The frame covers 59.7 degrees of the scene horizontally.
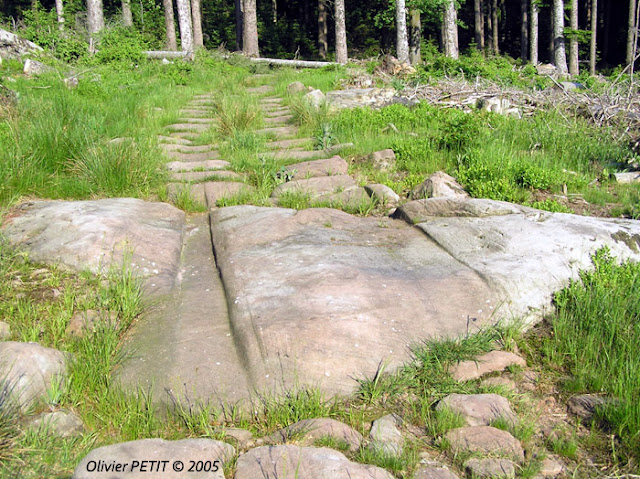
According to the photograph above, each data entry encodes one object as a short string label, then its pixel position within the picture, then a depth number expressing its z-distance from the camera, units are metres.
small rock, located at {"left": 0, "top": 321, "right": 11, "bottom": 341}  3.16
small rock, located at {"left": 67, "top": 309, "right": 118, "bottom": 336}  3.22
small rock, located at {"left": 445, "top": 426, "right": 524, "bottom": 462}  2.44
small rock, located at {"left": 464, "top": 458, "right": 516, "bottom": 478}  2.30
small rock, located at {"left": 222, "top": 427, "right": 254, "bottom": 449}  2.53
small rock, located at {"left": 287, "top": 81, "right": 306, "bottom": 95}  10.70
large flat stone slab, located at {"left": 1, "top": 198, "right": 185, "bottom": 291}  3.91
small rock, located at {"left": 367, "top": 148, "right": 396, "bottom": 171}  6.53
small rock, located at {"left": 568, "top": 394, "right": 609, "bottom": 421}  2.75
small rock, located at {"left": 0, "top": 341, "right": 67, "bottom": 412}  2.61
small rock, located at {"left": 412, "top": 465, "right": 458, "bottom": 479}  2.30
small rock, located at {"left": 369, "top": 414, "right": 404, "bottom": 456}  2.44
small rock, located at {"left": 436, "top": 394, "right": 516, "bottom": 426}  2.68
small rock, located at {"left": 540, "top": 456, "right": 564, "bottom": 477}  2.36
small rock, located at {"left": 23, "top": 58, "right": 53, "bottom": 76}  10.77
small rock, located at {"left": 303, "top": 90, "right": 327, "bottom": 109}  8.70
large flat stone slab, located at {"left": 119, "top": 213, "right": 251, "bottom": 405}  2.79
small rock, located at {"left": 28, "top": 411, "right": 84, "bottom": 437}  2.47
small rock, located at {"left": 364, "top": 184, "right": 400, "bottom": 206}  5.49
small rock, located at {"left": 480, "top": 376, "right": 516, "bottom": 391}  2.97
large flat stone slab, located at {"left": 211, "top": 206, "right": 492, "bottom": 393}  2.97
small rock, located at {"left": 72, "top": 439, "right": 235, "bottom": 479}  2.06
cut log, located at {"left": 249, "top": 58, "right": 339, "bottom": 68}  16.00
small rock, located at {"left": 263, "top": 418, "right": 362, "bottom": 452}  2.48
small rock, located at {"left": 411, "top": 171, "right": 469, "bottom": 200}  5.44
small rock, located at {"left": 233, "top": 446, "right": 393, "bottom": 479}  2.16
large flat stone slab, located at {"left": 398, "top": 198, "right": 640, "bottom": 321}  3.58
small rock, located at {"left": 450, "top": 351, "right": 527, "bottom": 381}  3.05
